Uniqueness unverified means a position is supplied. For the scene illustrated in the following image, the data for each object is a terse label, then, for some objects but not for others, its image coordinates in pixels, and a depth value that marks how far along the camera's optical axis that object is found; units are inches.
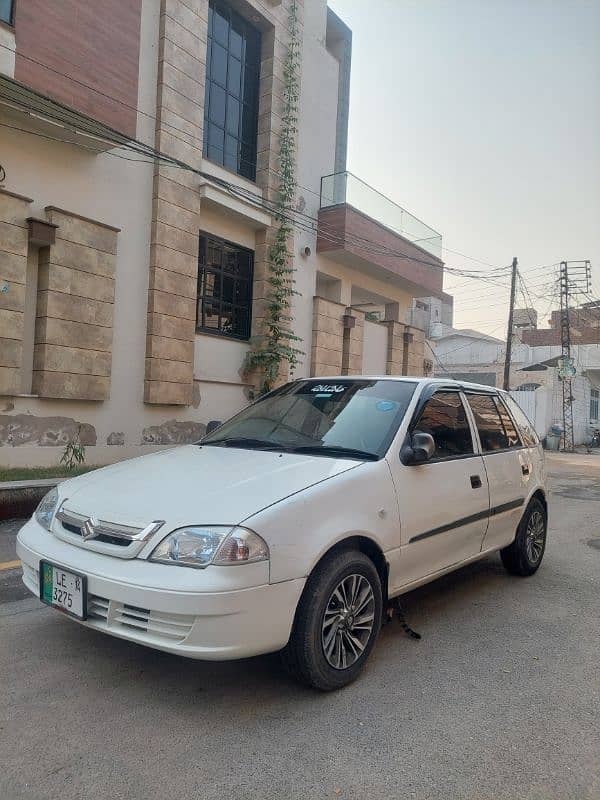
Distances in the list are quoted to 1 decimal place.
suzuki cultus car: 104.9
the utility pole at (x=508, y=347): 946.5
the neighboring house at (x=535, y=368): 1161.4
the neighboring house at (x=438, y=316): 1557.6
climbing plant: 516.1
